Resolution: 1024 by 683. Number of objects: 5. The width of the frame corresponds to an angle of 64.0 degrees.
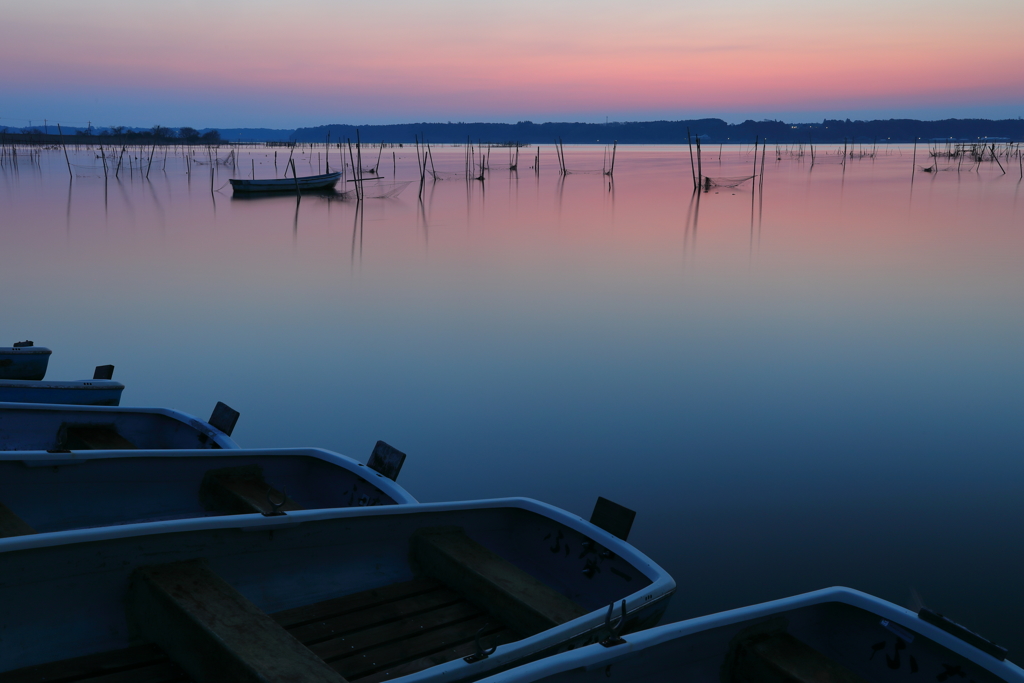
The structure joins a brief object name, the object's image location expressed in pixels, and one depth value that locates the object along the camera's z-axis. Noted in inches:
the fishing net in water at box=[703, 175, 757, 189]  1317.9
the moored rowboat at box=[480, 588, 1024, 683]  87.3
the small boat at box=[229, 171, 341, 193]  1118.4
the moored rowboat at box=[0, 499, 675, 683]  93.1
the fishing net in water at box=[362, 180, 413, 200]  1180.5
